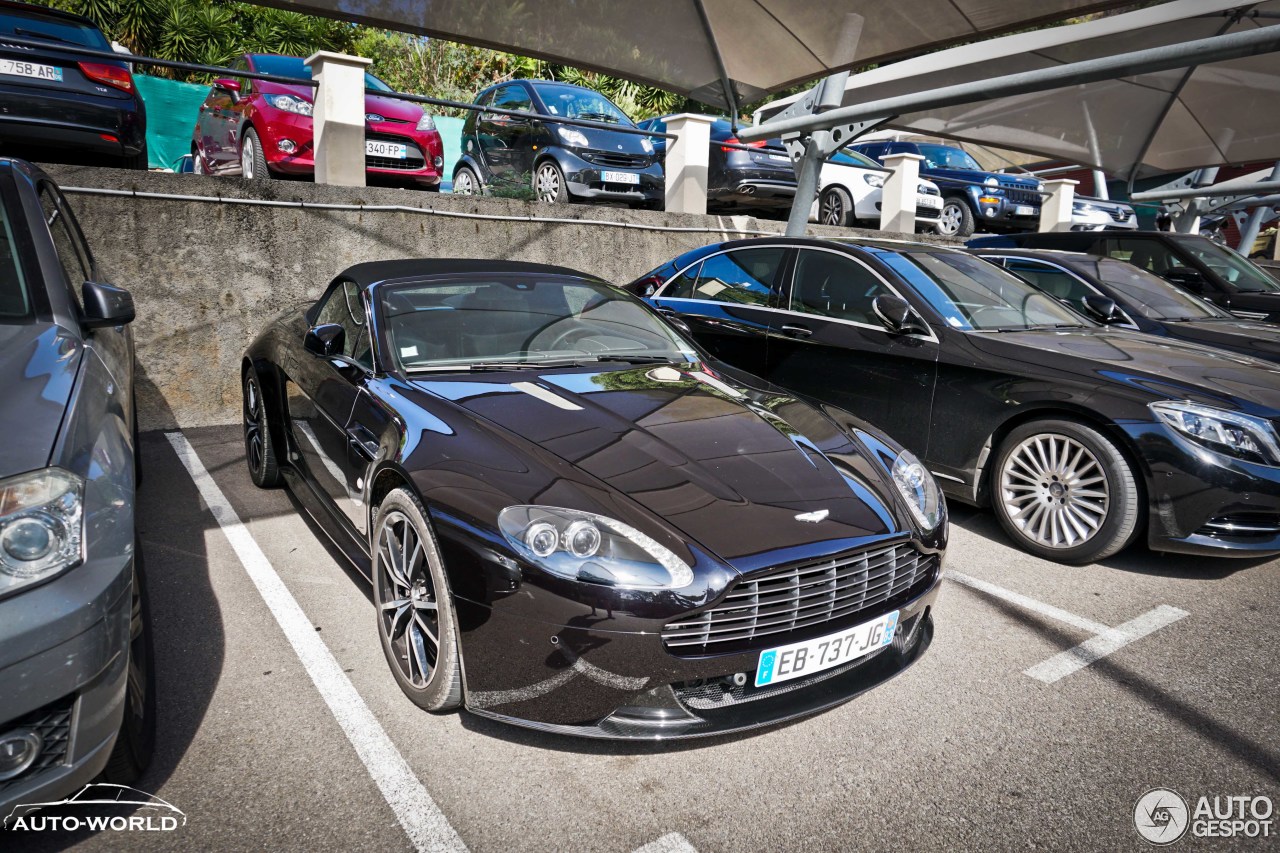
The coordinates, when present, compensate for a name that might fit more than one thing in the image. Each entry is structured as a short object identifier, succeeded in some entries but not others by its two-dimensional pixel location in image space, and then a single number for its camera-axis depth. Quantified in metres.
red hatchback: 7.83
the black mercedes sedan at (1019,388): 3.82
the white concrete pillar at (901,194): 11.99
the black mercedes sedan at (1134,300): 6.19
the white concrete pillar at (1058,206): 14.01
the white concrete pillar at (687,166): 9.48
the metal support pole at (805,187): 7.71
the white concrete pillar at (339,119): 7.12
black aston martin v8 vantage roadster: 2.24
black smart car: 9.01
